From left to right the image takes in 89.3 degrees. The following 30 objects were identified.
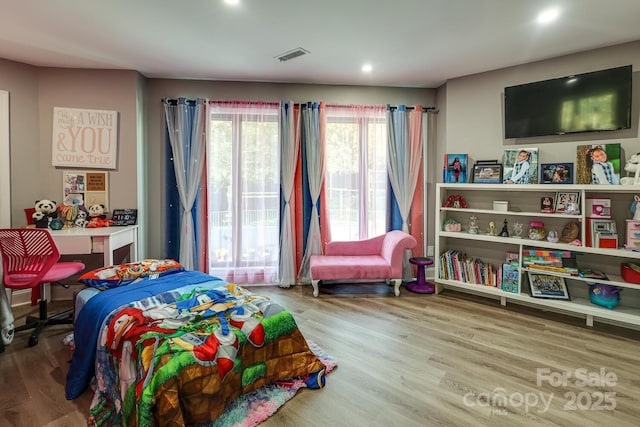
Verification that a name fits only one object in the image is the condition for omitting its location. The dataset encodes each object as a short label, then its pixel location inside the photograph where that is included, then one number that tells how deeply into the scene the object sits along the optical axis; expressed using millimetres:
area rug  1721
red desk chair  2527
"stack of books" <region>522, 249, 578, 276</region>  3074
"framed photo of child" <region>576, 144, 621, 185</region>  2873
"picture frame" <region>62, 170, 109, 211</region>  3574
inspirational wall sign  3547
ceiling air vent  3084
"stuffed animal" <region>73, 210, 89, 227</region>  3375
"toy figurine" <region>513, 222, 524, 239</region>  3402
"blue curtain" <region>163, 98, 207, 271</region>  3859
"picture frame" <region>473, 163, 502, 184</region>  3477
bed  1541
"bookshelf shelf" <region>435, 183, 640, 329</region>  2871
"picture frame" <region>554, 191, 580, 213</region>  3000
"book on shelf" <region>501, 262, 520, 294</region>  3271
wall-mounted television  2865
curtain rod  3882
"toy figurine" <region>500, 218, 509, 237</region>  3396
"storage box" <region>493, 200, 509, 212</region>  3393
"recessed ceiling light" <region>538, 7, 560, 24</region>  2373
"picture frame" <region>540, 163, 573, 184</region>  3107
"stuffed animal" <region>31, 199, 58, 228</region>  3256
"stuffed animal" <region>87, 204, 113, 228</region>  3408
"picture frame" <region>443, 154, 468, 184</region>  3717
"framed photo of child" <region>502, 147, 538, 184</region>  3299
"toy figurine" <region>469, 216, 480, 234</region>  3609
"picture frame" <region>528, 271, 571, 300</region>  3099
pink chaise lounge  3645
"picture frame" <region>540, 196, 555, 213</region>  3152
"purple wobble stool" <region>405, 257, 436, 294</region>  3832
